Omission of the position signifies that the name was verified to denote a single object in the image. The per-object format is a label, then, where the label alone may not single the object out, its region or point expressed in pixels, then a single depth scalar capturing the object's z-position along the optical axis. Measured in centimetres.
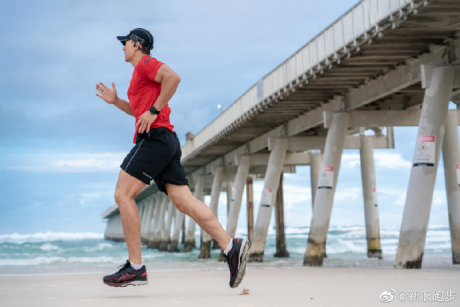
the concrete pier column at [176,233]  4509
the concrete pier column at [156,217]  6369
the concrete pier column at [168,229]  5709
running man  475
